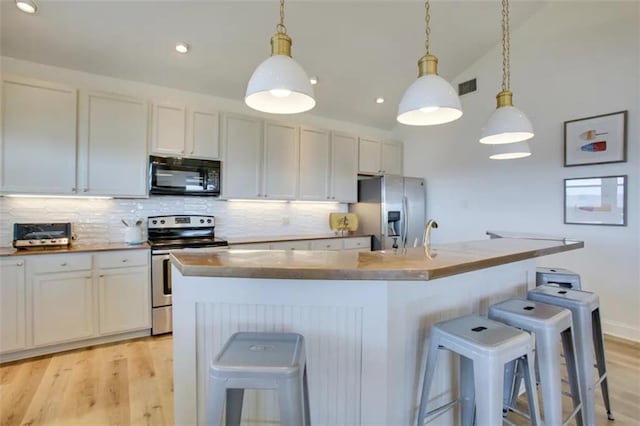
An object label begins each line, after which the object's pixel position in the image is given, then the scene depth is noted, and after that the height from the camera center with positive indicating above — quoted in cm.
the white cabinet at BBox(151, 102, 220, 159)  323 +88
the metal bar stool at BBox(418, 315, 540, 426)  117 -58
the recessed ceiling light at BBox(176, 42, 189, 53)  298 +161
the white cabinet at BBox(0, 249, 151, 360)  247 -77
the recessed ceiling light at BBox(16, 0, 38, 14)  230 +156
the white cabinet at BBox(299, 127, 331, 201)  418 +68
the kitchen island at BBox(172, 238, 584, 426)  132 -50
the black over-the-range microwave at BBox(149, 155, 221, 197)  321 +39
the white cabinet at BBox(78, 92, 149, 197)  289 +64
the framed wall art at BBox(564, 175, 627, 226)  301 +14
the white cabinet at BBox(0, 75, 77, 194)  259 +65
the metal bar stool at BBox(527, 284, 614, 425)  167 -62
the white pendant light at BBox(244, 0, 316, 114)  131 +60
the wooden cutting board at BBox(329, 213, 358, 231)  449 -13
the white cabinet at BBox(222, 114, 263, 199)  362 +67
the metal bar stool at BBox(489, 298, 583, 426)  140 -54
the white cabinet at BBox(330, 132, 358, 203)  445 +67
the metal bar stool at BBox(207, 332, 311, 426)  102 -55
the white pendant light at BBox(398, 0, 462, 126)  146 +58
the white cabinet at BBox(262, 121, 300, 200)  389 +67
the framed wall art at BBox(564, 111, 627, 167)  300 +77
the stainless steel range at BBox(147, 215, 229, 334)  300 -33
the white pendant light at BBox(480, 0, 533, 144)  191 +57
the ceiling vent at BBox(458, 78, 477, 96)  423 +177
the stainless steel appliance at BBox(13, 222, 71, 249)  268 -22
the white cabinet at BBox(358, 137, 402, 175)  474 +90
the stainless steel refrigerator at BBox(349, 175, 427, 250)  436 +6
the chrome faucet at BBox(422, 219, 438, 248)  179 -12
